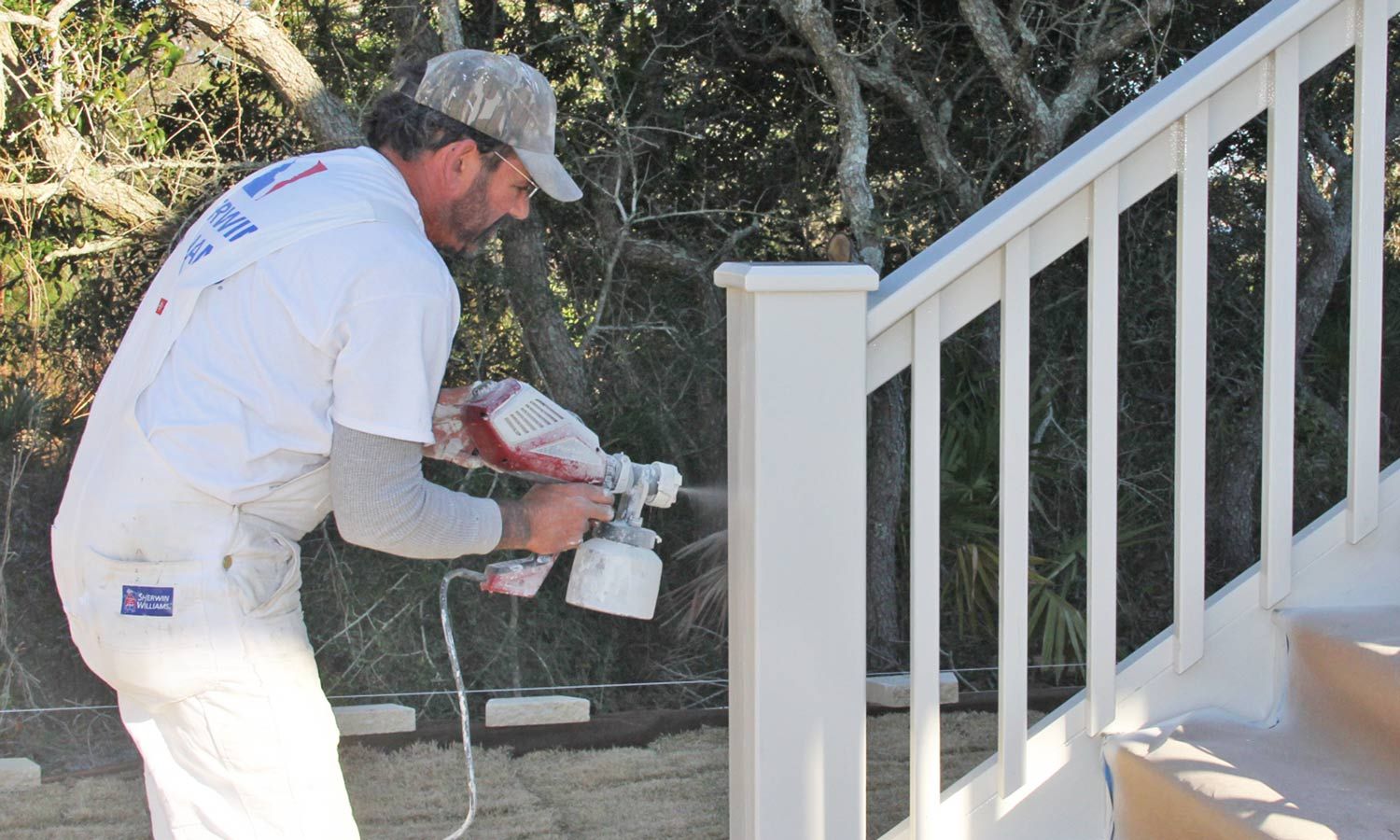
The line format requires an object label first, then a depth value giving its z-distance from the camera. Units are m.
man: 1.85
